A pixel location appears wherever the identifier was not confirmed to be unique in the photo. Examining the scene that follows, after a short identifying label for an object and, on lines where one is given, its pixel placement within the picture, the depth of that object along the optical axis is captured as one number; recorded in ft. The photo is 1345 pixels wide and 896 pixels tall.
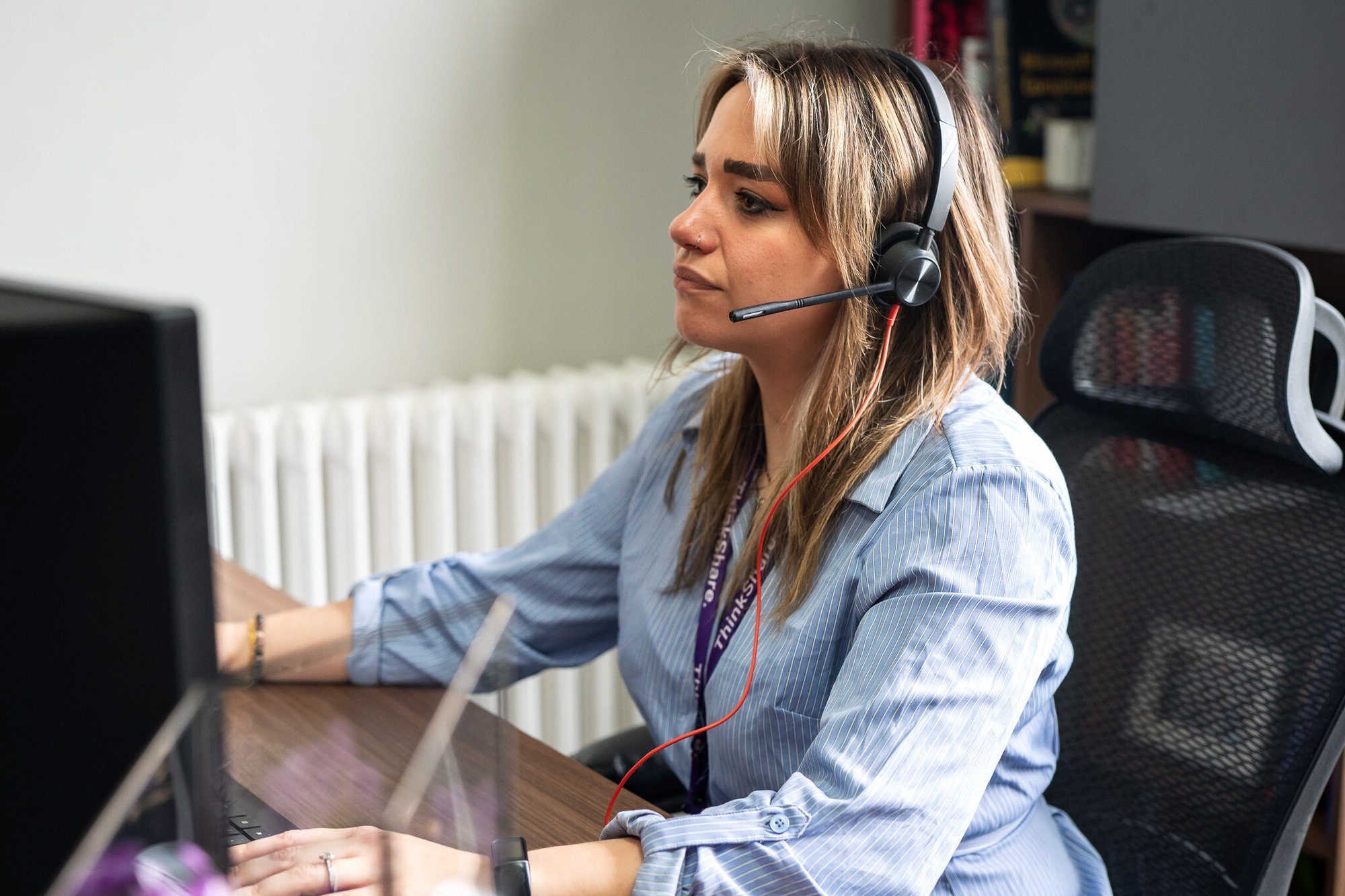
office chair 3.26
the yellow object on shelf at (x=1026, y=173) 6.49
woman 2.63
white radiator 5.72
